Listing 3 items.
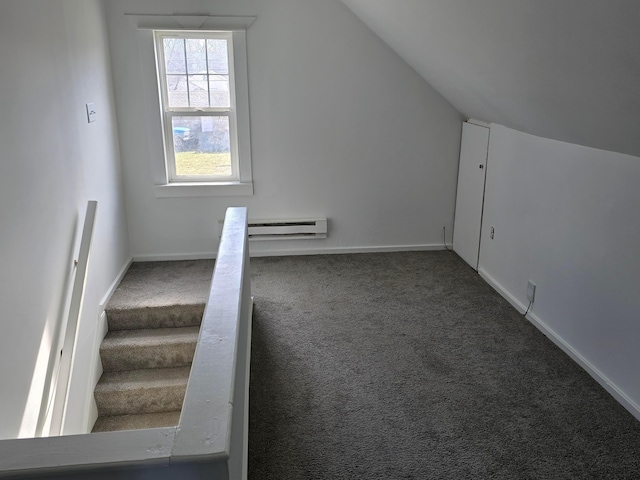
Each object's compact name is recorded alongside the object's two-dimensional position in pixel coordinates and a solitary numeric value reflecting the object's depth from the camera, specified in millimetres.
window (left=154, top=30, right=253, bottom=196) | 4043
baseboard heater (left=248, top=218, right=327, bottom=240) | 4438
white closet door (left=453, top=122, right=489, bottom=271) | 3982
